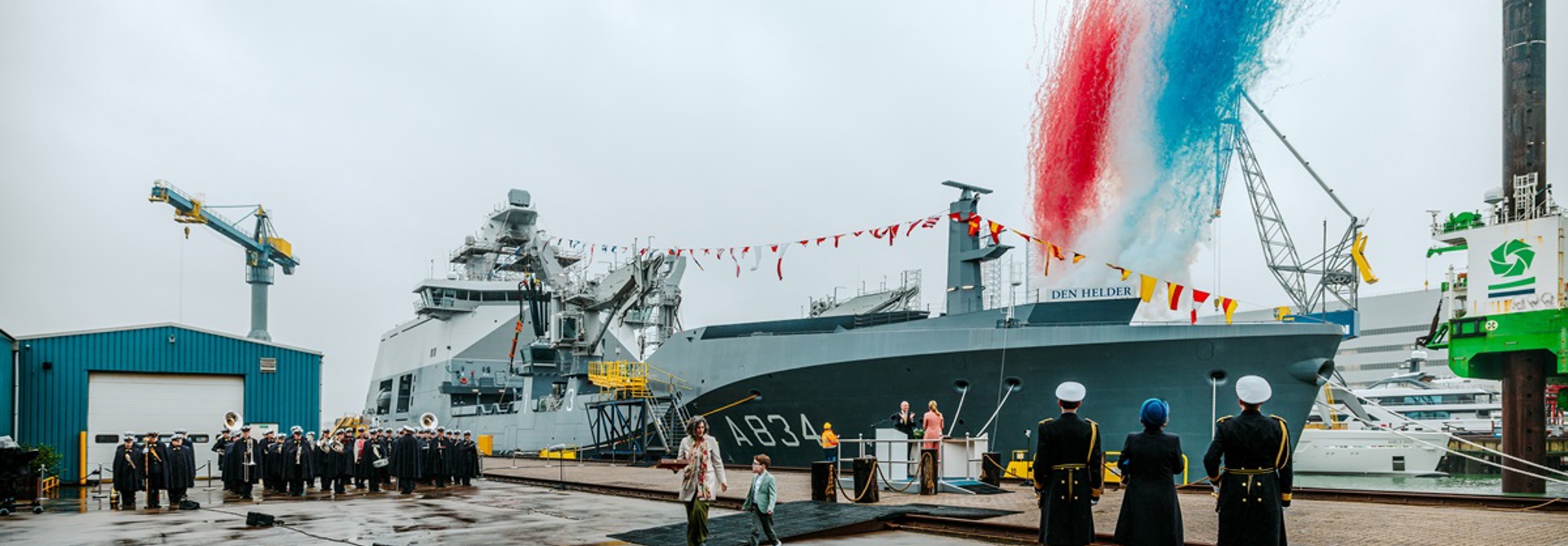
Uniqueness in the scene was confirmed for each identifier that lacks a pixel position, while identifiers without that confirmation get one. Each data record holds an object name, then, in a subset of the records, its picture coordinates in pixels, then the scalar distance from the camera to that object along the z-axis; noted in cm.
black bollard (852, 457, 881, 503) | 1202
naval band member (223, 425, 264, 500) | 1597
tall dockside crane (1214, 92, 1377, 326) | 4650
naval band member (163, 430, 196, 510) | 1434
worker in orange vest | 1570
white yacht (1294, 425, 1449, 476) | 3194
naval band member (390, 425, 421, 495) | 1688
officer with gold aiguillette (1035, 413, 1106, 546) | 651
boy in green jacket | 827
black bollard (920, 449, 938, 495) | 1312
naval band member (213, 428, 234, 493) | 1650
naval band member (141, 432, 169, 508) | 1418
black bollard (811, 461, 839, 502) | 1231
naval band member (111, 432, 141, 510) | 1421
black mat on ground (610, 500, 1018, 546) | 927
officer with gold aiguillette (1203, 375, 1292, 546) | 607
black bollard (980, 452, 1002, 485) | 1424
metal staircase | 2294
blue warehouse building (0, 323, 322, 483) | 1858
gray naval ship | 1636
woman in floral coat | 800
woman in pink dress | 1373
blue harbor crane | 4812
